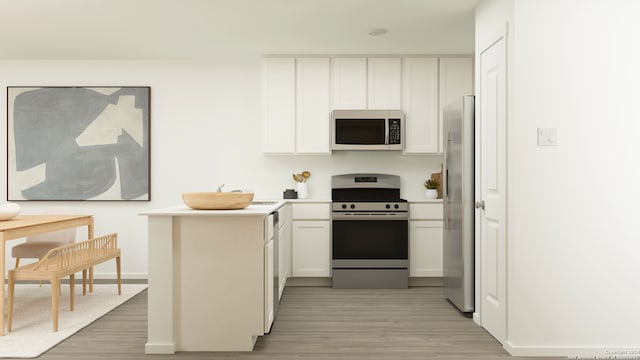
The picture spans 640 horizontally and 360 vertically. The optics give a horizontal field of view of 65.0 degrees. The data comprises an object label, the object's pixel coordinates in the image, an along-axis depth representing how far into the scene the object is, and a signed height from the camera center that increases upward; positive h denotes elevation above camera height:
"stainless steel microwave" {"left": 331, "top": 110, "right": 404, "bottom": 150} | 5.20 +0.56
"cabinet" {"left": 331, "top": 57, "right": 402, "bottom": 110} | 5.30 +1.03
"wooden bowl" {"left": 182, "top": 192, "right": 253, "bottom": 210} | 3.15 -0.12
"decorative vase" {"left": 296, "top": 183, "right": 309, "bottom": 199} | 5.46 -0.10
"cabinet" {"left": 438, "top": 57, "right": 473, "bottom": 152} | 5.27 +1.07
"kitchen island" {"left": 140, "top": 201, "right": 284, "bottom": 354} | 3.04 -0.61
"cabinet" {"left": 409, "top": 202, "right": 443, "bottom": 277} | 5.10 -0.60
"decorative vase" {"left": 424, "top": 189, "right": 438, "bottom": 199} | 5.38 -0.13
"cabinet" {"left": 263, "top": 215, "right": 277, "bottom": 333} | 3.12 -0.59
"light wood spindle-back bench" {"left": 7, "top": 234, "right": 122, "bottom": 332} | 3.47 -0.63
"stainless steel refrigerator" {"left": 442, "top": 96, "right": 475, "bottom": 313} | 3.80 -0.16
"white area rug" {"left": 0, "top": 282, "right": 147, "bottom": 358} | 3.17 -1.04
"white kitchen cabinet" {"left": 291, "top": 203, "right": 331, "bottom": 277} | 5.11 -0.60
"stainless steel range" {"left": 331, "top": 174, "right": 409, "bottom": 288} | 5.02 -0.63
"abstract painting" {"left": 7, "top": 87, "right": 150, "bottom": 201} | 5.53 +0.44
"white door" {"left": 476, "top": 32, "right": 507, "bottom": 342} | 3.17 -0.04
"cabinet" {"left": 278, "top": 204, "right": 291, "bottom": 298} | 4.07 -0.57
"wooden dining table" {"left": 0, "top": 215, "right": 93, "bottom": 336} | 3.37 -0.34
